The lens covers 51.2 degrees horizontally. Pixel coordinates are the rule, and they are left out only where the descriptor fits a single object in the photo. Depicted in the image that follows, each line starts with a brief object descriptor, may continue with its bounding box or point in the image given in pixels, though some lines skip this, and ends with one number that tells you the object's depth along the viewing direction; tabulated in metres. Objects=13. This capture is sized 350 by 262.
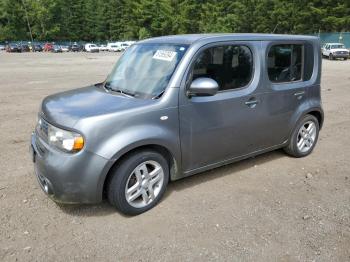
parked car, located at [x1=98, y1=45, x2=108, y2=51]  72.49
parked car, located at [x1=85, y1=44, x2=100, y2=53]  65.94
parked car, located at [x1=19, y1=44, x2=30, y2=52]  70.31
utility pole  89.19
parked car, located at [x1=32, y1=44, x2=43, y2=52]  72.56
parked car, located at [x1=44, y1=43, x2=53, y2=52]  71.28
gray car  3.57
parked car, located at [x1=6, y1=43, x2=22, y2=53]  66.69
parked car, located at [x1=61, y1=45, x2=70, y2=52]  73.70
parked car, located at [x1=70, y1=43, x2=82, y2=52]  72.62
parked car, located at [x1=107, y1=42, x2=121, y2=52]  67.75
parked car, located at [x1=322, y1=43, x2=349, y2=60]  36.34
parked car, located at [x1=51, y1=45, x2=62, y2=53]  69.06
